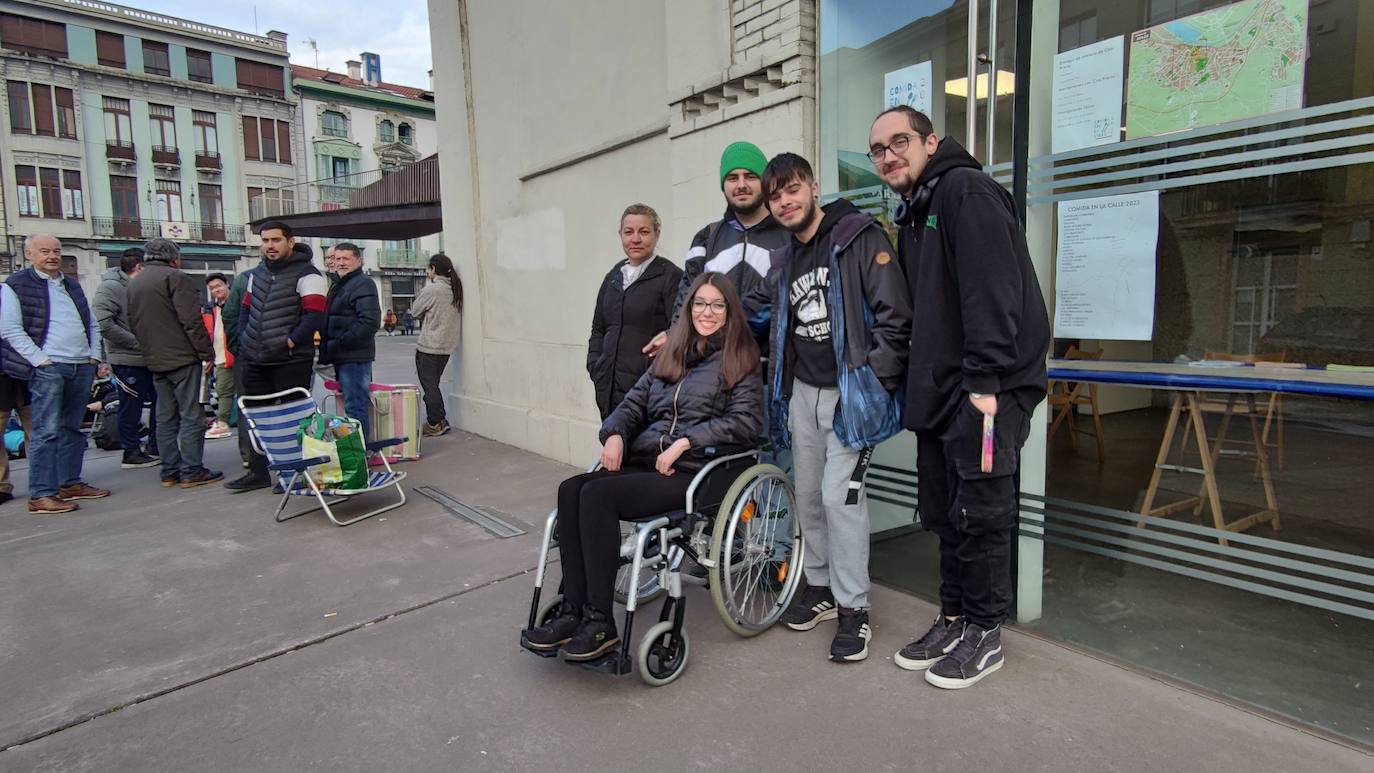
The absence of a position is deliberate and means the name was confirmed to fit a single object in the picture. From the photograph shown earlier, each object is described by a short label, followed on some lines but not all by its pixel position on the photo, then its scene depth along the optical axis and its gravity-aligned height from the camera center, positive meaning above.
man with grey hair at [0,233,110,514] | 5.12 -0.21
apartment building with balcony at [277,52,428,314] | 42.19 +11.41
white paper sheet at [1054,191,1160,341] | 2.90 +0.16
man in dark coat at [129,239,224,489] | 5.81 -0.20
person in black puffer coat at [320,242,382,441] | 6.29 -0.09
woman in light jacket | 7.98 -0.10
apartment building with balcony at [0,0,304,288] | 34.09 +9.86
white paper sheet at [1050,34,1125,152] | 2.94 +0.87
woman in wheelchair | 2.65 -0.52
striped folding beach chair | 4.80 -0.87
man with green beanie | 3.34 +0.39
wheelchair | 2.66 -0.94
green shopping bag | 4.88 -0.87
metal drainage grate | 4.66 -1.35
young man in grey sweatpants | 2.81 -0.15
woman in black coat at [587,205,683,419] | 4.05 +0.05
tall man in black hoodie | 2.43 -0.18
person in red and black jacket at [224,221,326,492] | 5.57 +0.05
